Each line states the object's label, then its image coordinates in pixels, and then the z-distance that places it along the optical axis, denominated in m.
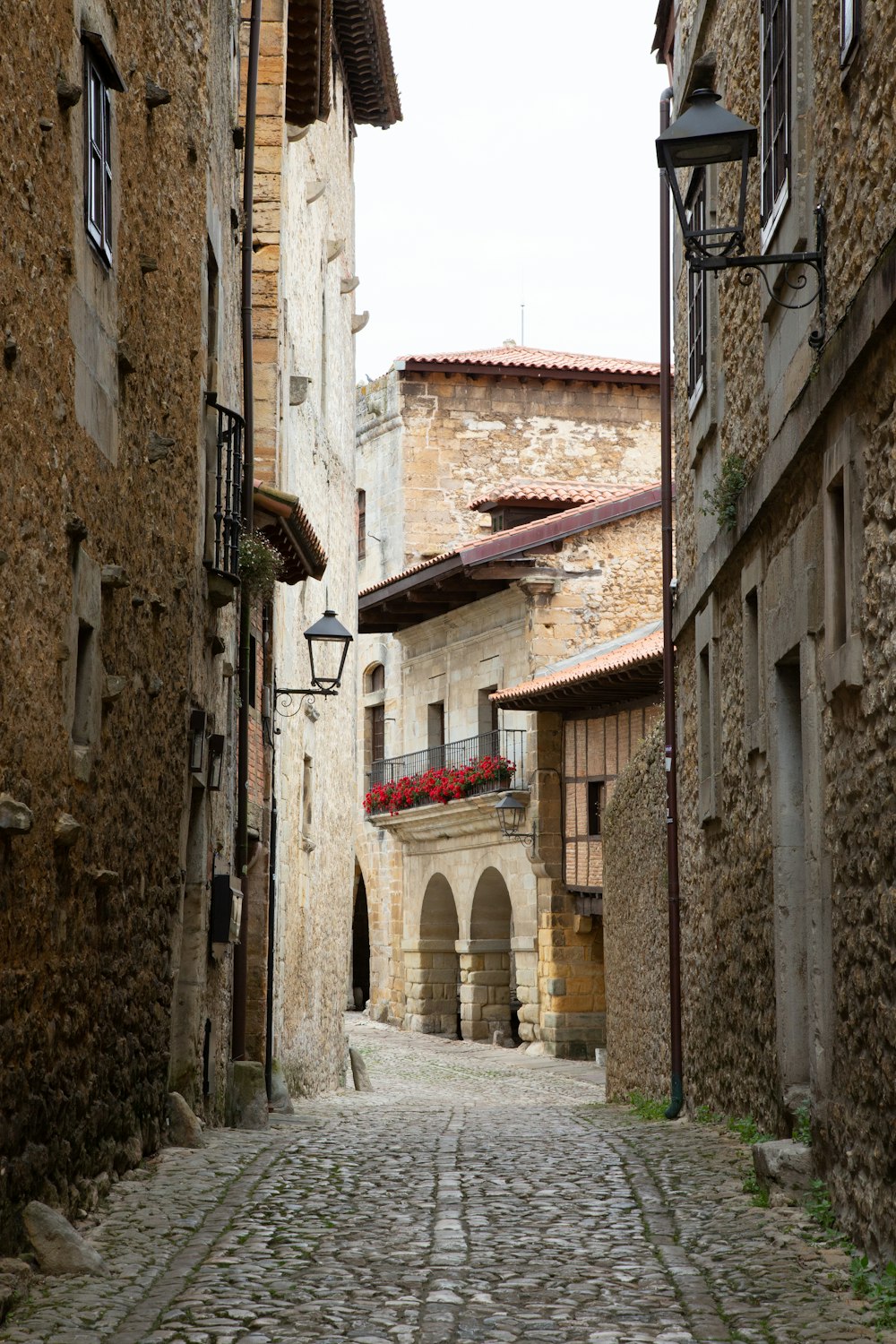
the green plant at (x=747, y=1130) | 8.80
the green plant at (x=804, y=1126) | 7.25
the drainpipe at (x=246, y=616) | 12.34
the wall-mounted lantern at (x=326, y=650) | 14.10
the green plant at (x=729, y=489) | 9.37
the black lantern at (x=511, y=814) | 26.78
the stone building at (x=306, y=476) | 15.12
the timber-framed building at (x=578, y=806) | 24.72
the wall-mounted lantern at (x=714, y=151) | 6.92
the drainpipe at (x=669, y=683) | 12.34
